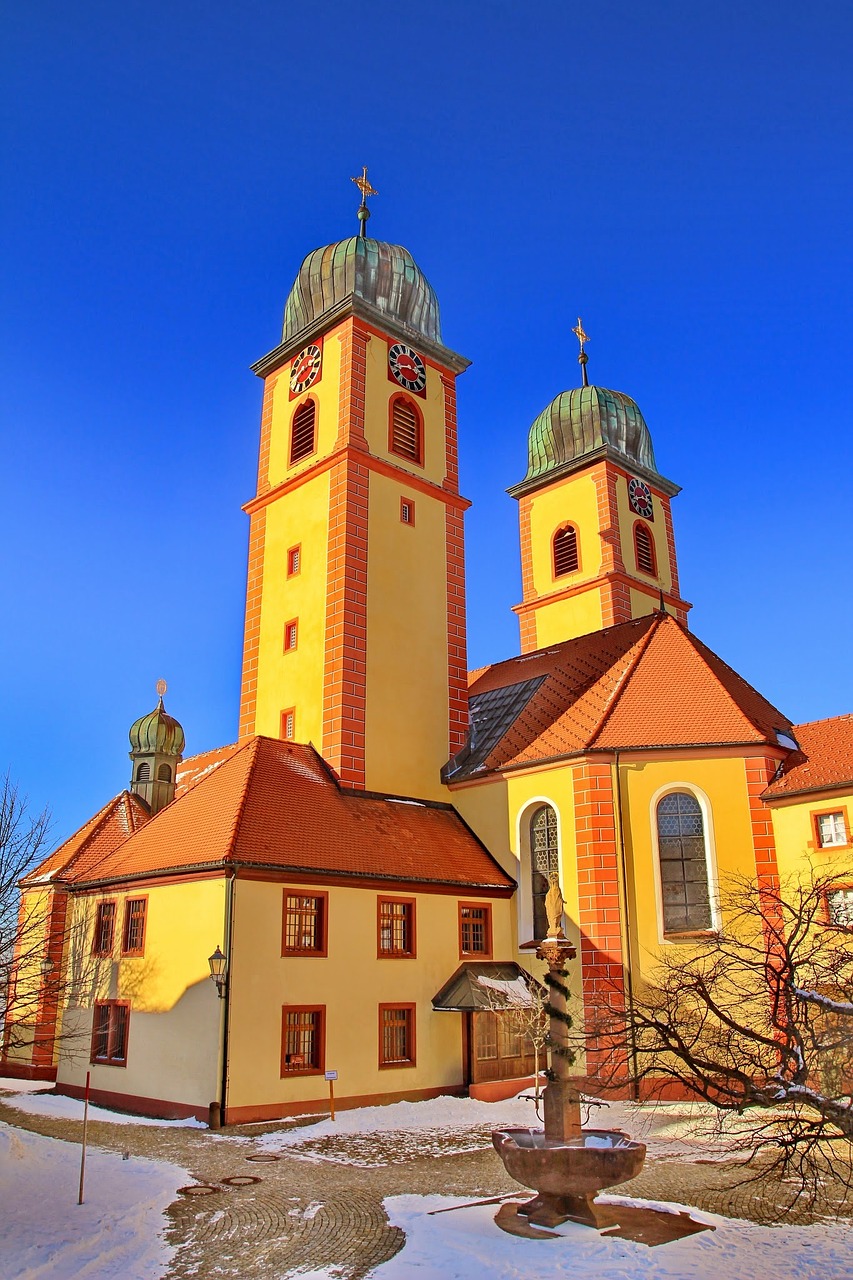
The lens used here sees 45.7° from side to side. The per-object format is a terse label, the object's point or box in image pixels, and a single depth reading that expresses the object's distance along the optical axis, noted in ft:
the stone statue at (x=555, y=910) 42.16
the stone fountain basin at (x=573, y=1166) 35.14
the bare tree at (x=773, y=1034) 25.38
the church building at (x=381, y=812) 63.72
